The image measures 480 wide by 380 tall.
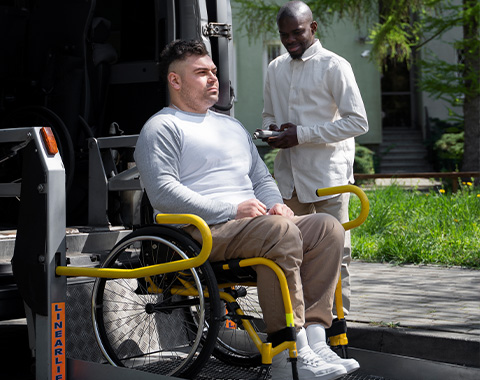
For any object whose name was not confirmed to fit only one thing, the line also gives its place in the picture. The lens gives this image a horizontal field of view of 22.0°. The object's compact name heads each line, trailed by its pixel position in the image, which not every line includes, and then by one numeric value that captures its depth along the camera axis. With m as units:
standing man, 6.40
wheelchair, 4.75
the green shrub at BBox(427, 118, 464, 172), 27.75
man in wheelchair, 4.84
